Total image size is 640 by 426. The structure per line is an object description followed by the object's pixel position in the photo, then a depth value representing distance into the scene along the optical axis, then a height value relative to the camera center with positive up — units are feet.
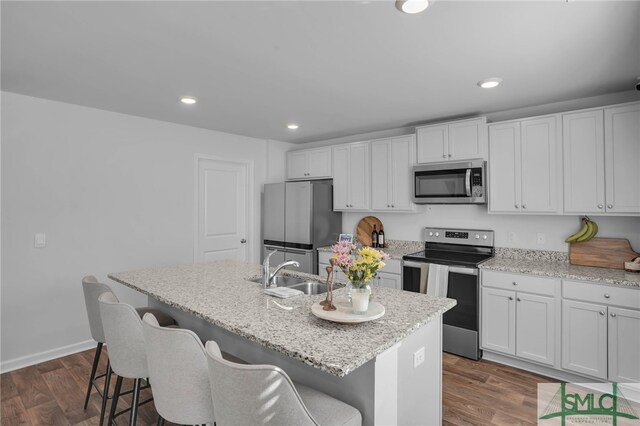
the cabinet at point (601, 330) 8.23 -2.84
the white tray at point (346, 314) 4.93 -1.45
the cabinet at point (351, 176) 14.20 +1.65
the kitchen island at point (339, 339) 4.44 -1.61
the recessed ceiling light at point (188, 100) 10.00 +3.41
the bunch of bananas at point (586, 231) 10.00 -0.46
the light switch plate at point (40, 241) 10.23 -0.70
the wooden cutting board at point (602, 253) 9.53 -1.06
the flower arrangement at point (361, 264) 5.08 -0.71
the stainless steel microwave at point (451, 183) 11.20 +1.09
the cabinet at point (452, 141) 11.23 +2.51
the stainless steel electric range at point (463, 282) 10.47 -2.10
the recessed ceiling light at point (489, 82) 8.53 +3.31
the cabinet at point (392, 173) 13.00 +1.62
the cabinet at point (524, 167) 10.04 +1.45
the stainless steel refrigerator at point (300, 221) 14.37 -0.21
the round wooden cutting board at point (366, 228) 15.05 -0.54
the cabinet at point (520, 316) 9.35 -2.81
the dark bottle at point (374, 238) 14.74 -0.94
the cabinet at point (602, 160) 8.86 +1.43
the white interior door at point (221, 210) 14.17 +0.28
